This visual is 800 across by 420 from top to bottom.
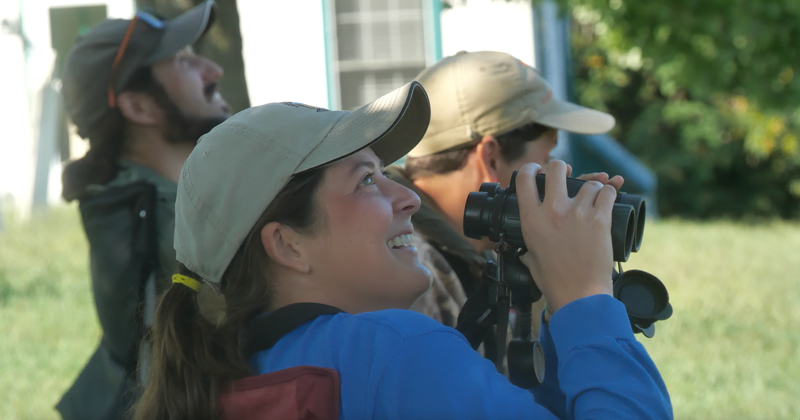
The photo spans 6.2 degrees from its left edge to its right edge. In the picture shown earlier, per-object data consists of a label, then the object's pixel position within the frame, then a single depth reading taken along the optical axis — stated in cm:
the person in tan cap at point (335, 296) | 706
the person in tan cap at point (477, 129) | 770
